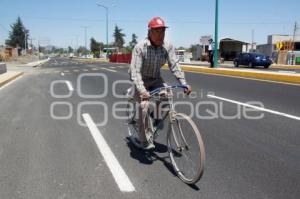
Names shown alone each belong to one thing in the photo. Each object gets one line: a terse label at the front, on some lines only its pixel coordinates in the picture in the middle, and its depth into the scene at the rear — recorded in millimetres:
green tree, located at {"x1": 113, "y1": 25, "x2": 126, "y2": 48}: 143112
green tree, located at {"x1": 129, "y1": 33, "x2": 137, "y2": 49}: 134550
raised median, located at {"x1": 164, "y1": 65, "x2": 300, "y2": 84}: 16000
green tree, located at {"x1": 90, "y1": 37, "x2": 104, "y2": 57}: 139250
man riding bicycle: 4656
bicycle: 4188
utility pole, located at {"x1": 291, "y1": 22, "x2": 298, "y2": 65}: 68775
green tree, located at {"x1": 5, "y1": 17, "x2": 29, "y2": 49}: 143875
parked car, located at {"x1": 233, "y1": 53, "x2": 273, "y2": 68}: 32000
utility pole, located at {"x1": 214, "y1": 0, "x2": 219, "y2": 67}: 24734
